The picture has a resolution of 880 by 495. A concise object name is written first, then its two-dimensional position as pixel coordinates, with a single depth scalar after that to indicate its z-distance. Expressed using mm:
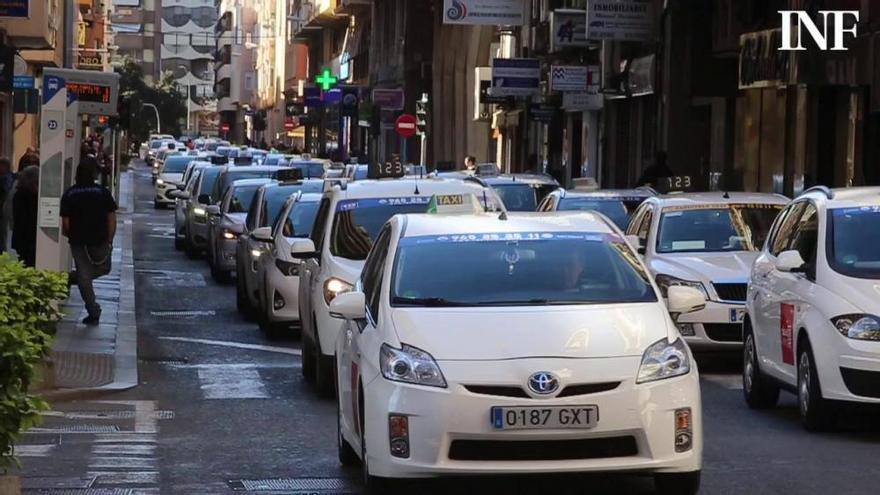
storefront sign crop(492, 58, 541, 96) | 52500
